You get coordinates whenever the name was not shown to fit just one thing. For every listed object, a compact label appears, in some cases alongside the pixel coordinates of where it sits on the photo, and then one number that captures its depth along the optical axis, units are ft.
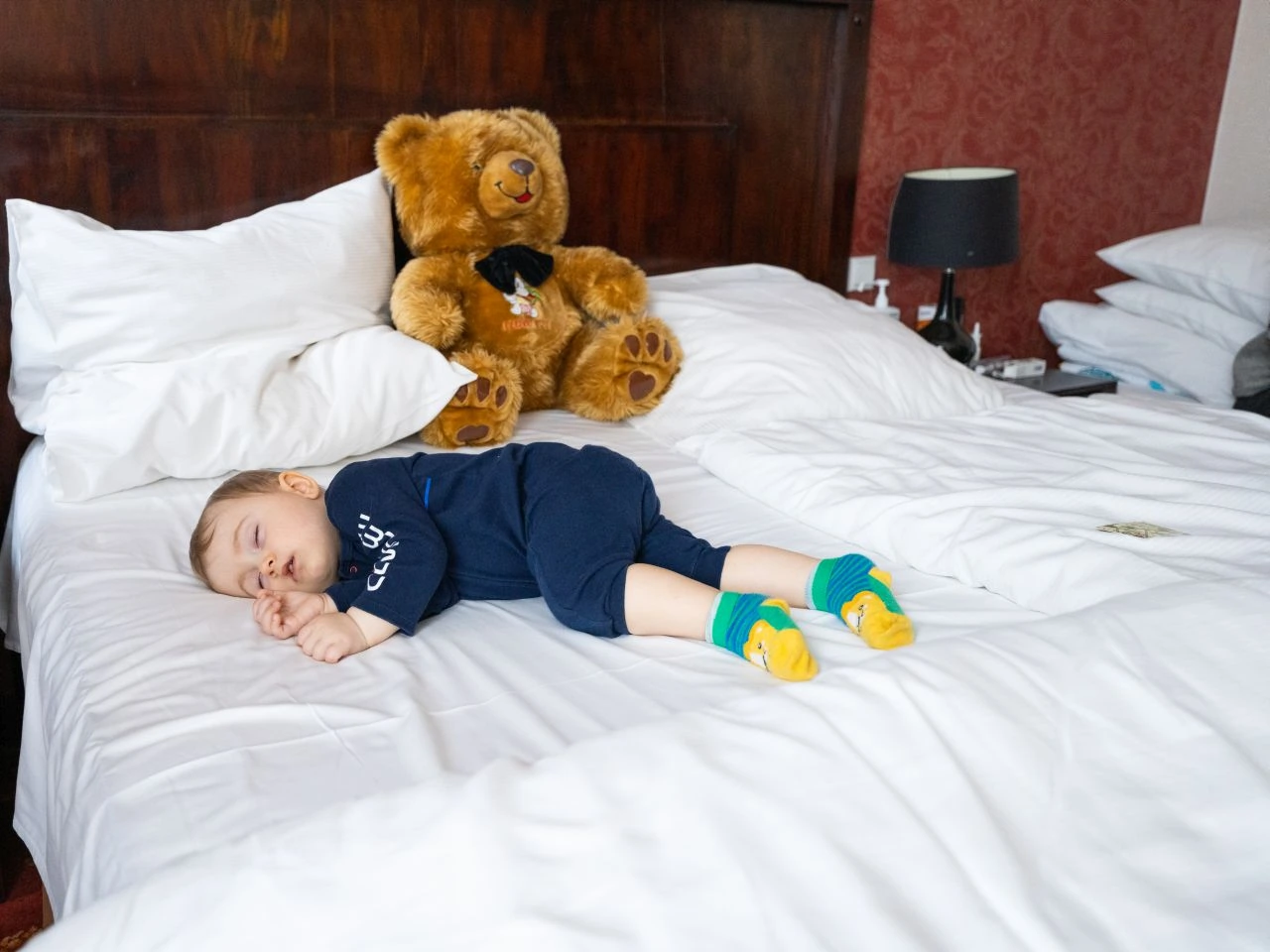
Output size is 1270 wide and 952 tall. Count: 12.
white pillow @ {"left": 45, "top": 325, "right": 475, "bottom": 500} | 5.21
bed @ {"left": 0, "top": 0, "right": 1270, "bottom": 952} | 2.45
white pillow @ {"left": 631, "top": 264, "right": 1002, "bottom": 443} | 6.53
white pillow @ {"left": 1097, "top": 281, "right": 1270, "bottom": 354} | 8.98
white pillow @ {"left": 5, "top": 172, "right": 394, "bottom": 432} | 5.35
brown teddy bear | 6.37
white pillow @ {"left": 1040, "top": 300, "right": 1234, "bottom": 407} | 9.09
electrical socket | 9.28
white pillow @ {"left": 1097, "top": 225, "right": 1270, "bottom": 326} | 8.84
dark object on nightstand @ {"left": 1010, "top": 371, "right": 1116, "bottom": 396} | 9.01
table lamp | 8.52
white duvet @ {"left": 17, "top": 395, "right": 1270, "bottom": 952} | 2.35
